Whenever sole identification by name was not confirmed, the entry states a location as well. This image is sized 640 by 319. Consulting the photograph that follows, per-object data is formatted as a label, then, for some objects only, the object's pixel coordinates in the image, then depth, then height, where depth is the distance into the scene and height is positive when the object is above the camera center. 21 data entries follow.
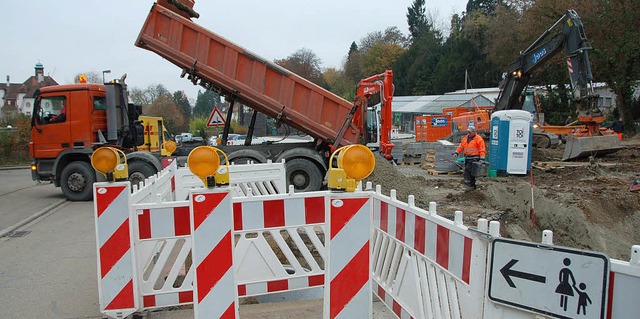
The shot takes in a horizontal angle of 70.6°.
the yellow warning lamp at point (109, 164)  3.94 -0.37
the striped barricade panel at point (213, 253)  3.09 -0.90
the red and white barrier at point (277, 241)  3.75 -1.20
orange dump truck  11.00 +0.88
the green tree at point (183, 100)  76.68 +3.87
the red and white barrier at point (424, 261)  2.62 -0.96
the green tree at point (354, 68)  74.94 +9.56
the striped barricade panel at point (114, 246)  3.87 -1.07
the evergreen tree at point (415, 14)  98.88 +24.65
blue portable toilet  13.01 -0.41
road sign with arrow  1.98 -0.71
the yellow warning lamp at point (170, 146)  9.41 -0.50
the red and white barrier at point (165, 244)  3.92 -1.15
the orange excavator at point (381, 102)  11.74 +0.62
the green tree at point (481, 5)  79.47 +22.66
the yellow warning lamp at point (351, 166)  2.88 -0.26
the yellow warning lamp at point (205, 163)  3.05 -0.27
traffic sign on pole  17.03 +0.16
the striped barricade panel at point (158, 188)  4.32 -0.72
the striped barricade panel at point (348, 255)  2.96 -0.87
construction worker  11.31 -0.64
